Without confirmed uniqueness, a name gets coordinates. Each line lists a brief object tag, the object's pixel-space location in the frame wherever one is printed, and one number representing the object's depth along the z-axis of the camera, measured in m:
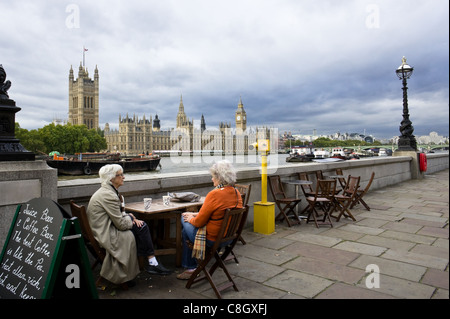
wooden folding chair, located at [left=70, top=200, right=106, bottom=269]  3.45
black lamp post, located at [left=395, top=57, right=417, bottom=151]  14.98
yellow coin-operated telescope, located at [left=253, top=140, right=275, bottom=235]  6.09
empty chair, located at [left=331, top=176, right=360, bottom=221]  7.14
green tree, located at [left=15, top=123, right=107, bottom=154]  62.47
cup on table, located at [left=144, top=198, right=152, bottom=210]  4.31
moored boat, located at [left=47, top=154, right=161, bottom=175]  49.62
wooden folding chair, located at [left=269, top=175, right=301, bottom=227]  6.72
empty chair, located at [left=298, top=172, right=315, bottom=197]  8.10
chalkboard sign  2.61
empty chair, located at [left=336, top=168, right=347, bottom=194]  9.53
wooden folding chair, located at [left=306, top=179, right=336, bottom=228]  6.73
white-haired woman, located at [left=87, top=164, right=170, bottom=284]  3.55
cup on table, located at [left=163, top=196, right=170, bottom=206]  4.57
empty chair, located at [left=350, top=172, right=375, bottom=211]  8.37
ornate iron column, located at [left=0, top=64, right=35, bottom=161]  3.75
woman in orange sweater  3.69
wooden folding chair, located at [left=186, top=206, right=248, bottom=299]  3.49
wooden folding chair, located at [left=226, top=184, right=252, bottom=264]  5.29
